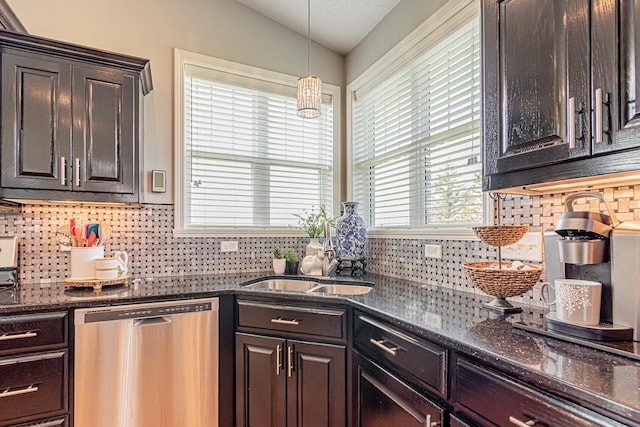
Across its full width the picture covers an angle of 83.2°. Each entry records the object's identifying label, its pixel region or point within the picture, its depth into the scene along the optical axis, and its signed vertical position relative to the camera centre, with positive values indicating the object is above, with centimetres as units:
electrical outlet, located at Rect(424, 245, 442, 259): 207 -20
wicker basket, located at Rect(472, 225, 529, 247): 142 -6
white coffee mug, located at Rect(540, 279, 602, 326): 106 -25
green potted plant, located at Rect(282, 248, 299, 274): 266 -34
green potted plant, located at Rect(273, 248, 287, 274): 264 -34
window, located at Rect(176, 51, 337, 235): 258 +52
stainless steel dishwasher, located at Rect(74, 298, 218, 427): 167 -72
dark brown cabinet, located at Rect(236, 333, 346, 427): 174 -84
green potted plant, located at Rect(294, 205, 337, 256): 265 -5
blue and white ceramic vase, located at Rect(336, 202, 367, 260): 255 -11
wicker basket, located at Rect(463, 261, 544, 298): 135 -24
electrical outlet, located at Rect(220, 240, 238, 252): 260 -20
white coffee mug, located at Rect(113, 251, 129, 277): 208 -26
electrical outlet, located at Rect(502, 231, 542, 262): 155 -14
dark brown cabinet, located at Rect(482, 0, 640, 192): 96 +40
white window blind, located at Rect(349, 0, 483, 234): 193 +57
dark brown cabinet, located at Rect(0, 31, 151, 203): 181 +52
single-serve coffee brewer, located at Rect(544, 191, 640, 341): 101 -14
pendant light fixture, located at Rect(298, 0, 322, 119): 216 +74
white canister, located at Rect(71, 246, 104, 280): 199 -24
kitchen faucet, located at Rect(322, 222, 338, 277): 253 -28
